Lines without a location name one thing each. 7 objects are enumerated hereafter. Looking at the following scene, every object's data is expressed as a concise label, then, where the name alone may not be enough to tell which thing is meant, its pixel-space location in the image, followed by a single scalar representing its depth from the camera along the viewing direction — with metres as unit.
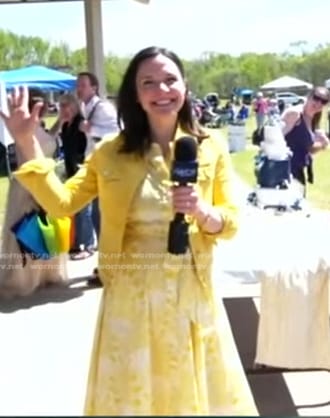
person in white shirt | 6.28
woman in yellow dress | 2.14
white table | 3.25
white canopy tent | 35.19
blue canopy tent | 15.90
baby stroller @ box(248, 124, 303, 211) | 4.19
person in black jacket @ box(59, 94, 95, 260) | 6.65
